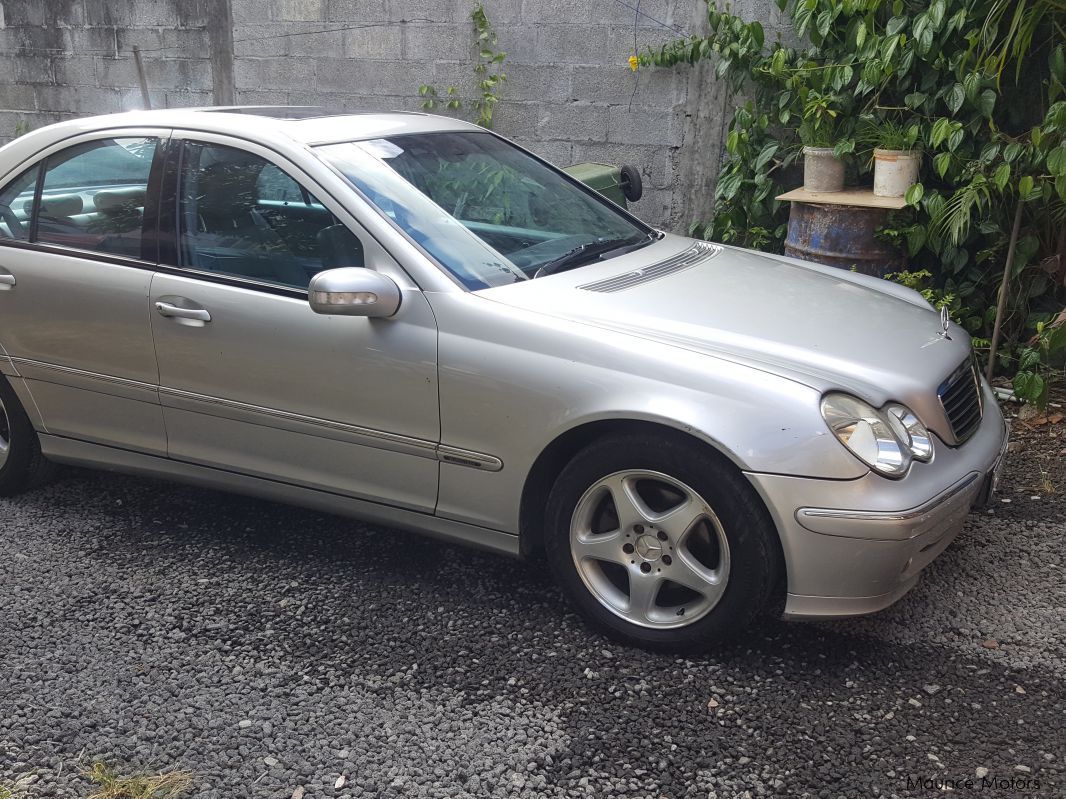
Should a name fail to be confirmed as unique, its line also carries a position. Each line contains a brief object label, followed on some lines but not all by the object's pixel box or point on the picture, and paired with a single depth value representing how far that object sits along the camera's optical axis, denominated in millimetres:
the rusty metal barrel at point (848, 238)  5129
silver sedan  2703
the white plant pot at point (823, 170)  5426
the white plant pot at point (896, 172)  5184
